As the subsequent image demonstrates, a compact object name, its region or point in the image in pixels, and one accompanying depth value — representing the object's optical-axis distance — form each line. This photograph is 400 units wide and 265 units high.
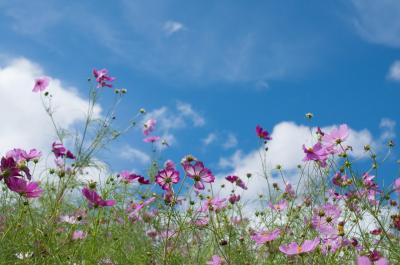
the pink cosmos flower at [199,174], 1.94
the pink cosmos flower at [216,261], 2.20
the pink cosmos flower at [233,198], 2.82
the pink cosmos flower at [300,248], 1.44
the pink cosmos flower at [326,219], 1.86
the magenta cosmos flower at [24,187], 1.67
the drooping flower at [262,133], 2.81
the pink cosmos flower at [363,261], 1.27
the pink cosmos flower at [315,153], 1.92
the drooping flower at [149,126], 4.21
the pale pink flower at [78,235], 2.39
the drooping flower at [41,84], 3.44
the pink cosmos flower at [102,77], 3.46
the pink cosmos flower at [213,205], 2.22
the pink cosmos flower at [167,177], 1.99
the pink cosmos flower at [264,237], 1.77
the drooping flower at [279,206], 2.70
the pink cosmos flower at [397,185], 2.02
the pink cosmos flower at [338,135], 1.99
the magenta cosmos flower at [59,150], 2.73
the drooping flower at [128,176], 2.67
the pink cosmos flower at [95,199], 1.99
